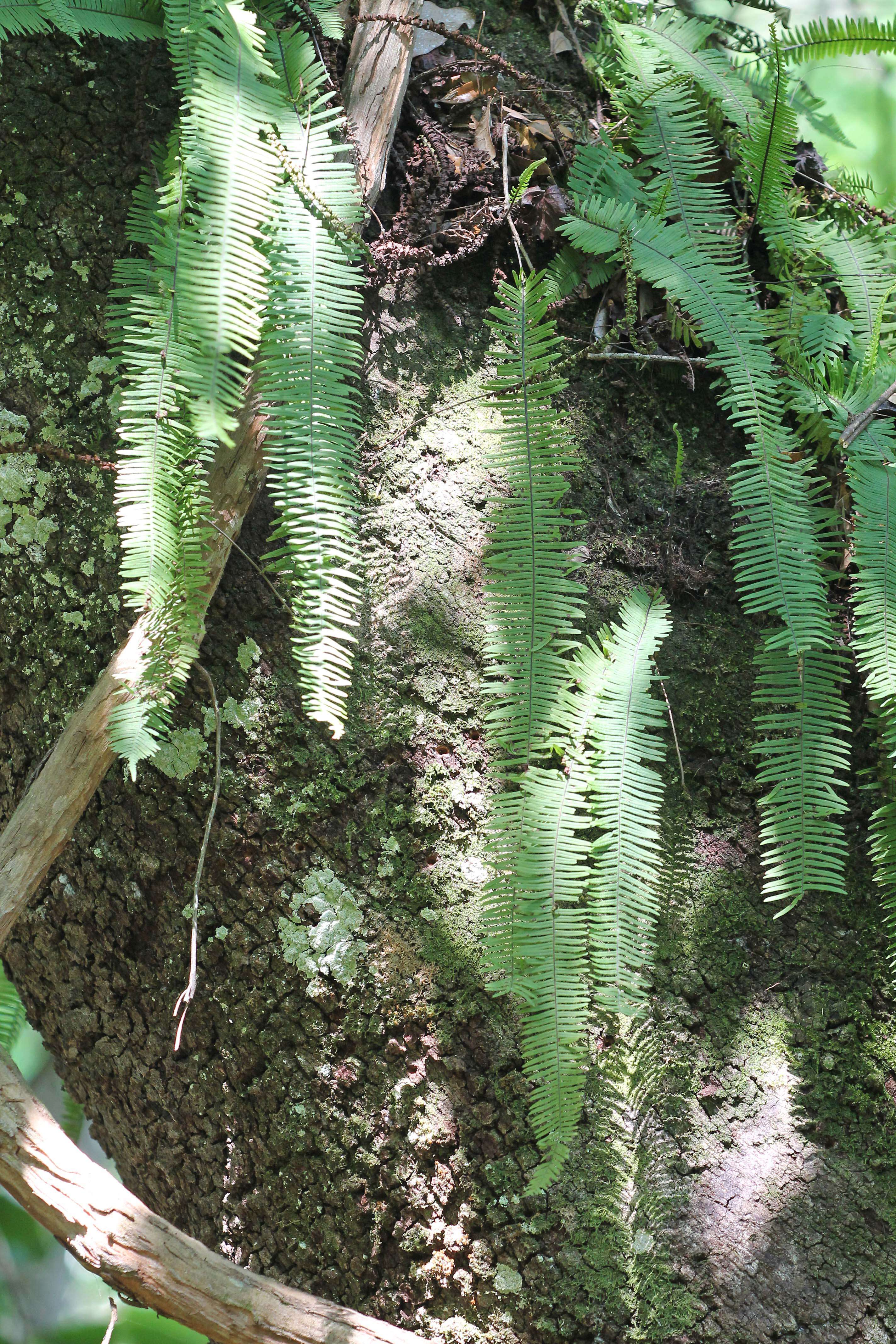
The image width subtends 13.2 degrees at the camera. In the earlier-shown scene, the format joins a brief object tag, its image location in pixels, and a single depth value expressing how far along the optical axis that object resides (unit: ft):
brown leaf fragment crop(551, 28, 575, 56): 9.42
